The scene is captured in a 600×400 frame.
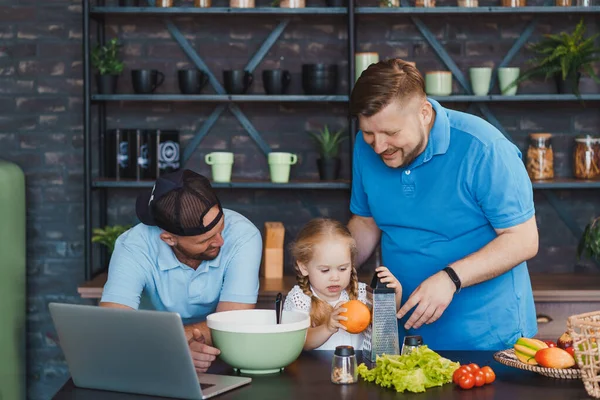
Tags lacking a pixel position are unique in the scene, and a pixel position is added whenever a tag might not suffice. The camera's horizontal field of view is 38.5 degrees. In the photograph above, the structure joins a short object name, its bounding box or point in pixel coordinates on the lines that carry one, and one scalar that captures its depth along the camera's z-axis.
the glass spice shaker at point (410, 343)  2.05
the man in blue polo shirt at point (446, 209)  2.38
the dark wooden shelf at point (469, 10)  3.99
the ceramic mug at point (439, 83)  4.02
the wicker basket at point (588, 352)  1.79
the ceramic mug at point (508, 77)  4.08
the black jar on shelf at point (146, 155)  4.11
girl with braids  2.70
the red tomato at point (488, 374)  1.92
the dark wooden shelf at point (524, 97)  4.01
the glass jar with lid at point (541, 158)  4.10
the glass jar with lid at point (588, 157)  4.14
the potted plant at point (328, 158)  4.10
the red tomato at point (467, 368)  1.92
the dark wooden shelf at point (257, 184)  4.04
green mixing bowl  2.00
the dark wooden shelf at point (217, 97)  4.02
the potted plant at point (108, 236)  4.07
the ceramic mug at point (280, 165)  4.05
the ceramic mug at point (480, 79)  4.05
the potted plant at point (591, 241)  3.96
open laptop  1.79
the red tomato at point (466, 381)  1.89
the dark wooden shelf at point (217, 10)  4.00
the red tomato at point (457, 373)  1.91
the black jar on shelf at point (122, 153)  4.11
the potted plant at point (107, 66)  4.09
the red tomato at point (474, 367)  1.92
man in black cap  2.39
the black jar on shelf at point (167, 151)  4.14
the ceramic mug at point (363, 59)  4.00
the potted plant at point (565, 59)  4.00
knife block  4.02
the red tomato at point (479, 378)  1.91
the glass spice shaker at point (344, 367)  1.95
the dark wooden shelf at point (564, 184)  3.99
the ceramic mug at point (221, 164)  4.05
